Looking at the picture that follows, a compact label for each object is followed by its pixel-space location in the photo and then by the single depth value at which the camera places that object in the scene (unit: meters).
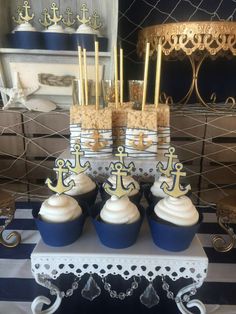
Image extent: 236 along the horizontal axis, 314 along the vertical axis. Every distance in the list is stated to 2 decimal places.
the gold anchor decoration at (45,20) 1.19
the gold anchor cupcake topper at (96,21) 1.19
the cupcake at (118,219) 0.52
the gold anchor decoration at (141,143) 0.77
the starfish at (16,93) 1.13
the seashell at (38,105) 1.13
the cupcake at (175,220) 0.52
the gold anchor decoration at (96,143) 0.77
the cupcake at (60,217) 0.53
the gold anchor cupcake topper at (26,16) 1.11
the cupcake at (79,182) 0.65
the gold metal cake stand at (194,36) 0.98
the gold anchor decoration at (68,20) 1.20
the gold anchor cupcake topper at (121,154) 0.66
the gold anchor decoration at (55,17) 1.10
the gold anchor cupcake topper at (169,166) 0.64
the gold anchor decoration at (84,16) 1.13
